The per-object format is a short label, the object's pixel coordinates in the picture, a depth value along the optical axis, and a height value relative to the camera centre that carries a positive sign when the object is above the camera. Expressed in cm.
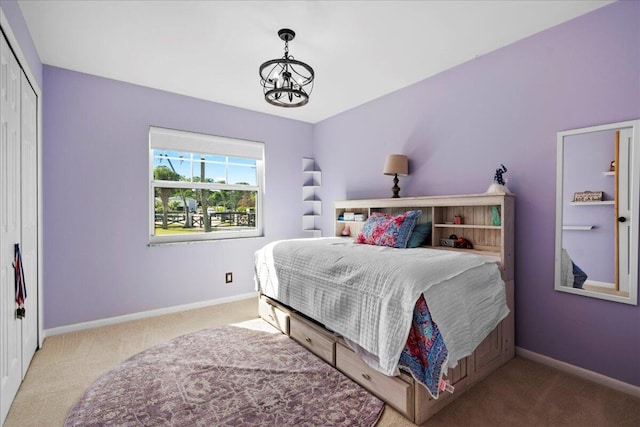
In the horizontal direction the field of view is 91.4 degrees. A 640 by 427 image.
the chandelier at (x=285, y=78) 208 +94
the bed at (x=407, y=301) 165 -56
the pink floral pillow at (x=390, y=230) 271 -16
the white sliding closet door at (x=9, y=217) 172 -3
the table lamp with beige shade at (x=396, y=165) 315 +48
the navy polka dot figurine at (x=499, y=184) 237 +22
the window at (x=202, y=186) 348 +31
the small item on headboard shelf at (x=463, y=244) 271 -28
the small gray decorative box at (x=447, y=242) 279 -28
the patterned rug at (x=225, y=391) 170 -112
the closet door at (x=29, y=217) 218 -3
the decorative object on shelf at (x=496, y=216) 243 -3
